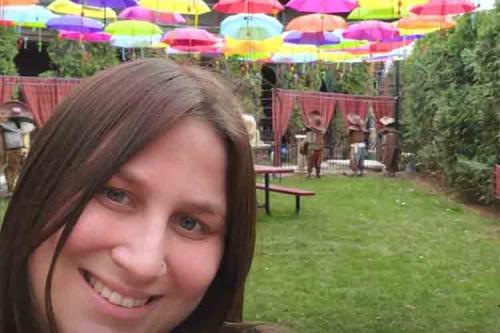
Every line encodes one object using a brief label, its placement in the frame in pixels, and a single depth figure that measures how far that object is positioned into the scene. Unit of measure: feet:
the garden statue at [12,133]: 32.48
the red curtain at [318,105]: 53.11
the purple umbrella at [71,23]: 39.91
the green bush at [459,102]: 33.42
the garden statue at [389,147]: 50.29
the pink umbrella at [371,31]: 37.22
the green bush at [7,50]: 50.85
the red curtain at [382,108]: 57.21
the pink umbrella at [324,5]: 28.68
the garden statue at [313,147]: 47.47
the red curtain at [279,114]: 51.42
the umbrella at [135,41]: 45.73
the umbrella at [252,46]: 41.73
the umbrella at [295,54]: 50.93
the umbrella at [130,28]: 40.88
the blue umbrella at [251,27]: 37.06
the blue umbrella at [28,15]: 39.32
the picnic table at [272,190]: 30.27
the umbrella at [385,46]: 46.68
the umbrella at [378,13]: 30.28
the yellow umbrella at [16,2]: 28.25
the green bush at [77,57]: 55.21
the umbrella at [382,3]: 27.40
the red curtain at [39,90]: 40.75
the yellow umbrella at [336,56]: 54.29
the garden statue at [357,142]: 50.37
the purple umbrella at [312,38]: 41.11
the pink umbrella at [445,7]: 27.37
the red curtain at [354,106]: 56.29
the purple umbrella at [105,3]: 30.40
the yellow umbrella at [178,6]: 31.91
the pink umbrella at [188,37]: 40.57
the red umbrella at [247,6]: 29.19
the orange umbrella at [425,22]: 32.50
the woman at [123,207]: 2.44
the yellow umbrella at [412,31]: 34.65
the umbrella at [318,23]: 35.58
